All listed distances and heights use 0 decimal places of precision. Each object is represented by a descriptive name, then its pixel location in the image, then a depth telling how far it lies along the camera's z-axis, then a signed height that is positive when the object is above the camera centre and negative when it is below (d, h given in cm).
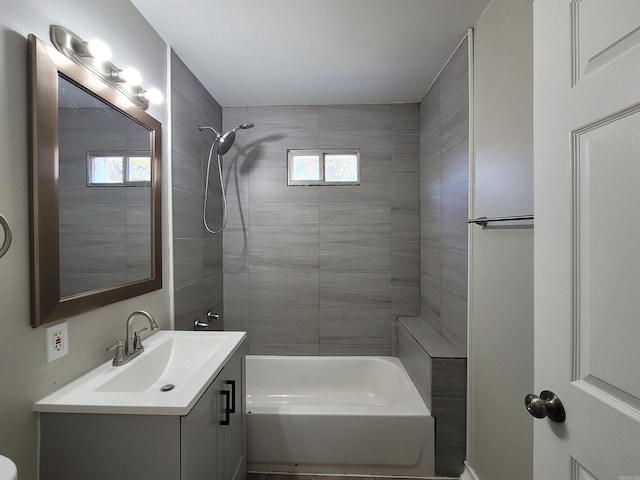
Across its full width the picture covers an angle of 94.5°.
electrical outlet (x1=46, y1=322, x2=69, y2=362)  98 -35
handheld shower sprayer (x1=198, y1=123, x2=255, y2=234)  218 +69
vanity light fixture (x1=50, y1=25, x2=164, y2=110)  103 +69
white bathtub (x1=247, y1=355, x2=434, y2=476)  171 -118
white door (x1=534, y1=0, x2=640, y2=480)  54 +0
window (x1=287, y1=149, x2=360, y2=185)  250 +60
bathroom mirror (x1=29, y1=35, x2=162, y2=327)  94 +18
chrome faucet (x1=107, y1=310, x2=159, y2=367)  120 -46
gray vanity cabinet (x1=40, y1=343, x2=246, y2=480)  89 -64
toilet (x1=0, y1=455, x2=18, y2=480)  53 -42
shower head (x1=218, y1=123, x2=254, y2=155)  218 +73
